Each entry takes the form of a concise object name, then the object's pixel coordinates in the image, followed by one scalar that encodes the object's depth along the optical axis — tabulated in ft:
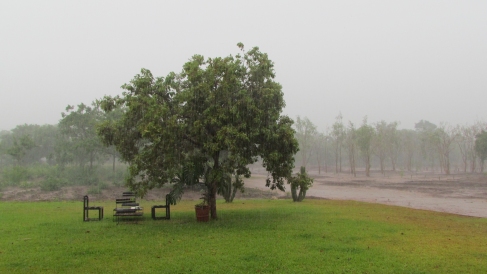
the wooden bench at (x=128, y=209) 38.83
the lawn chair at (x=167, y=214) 41.98
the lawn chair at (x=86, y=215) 40.24
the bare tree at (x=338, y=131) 231.91
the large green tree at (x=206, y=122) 36.11
